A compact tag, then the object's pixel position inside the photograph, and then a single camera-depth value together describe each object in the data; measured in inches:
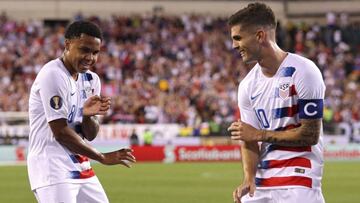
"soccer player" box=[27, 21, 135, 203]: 536.7
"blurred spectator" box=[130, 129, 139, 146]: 2383.1
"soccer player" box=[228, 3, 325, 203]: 469.7
